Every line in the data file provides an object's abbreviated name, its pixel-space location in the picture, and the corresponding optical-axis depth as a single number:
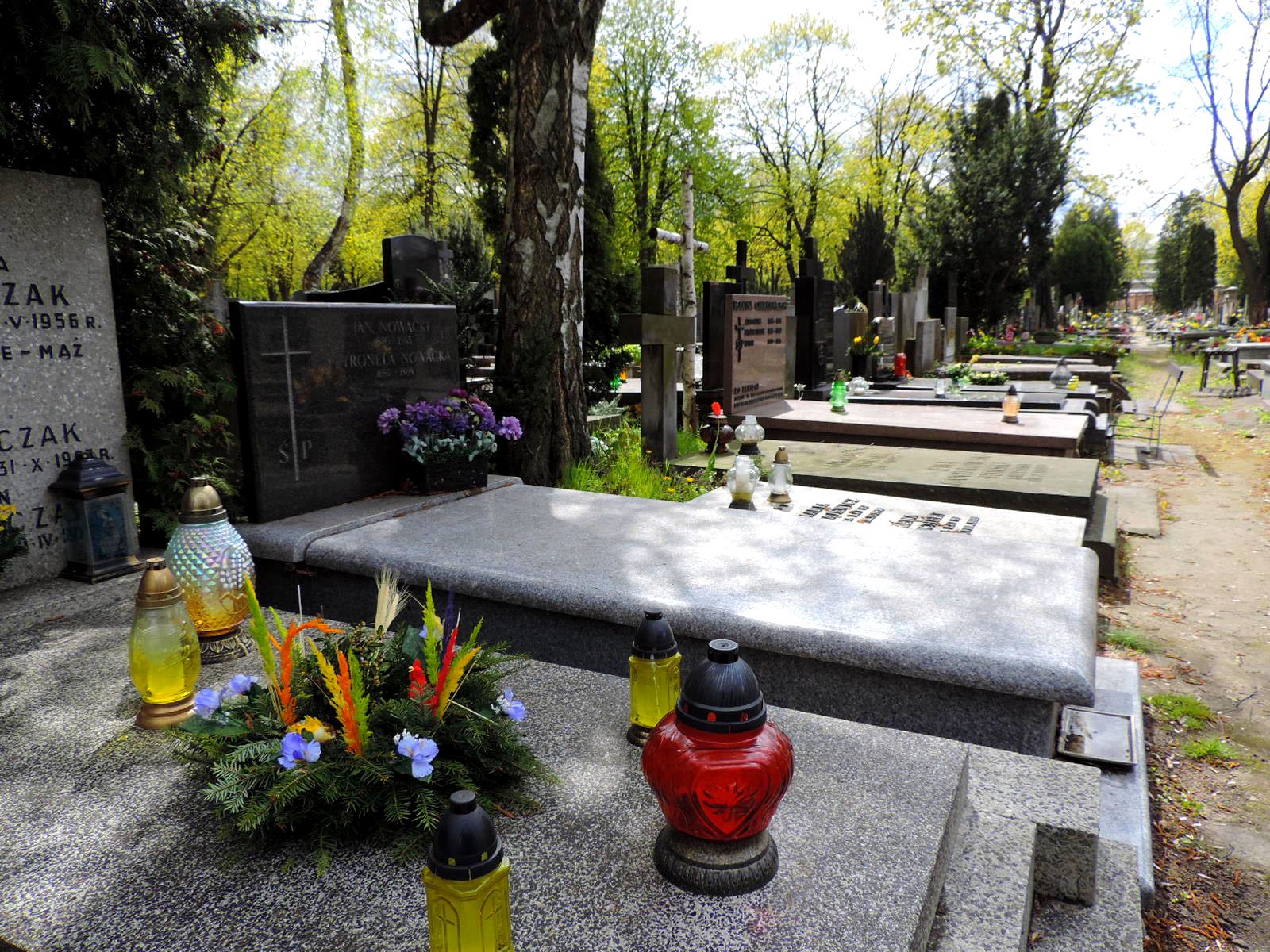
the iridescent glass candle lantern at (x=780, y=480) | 5.41
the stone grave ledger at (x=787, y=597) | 2.78
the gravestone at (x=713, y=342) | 9.37
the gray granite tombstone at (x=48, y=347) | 3.73
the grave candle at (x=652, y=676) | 2.12
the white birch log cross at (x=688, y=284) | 9.13
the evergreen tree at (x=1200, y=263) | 52.19
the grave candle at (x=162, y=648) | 2.15
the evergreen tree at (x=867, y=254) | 26.11
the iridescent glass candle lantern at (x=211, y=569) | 2.58
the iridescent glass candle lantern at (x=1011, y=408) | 8.49
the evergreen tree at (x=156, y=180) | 3.98
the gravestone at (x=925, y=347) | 16.69
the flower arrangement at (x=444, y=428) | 5.20
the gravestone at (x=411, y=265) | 7.77
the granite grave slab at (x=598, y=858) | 1.51
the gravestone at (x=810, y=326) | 12.05
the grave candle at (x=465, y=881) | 1.26
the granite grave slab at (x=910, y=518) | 4.56
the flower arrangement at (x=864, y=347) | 14.49
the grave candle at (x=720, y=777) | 1.54
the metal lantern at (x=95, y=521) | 3.88
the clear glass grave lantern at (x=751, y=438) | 5.56
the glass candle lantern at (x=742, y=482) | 5.19
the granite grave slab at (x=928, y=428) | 7.89
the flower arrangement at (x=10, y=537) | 3.67
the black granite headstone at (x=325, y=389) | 4.52
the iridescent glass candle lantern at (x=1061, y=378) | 12.34
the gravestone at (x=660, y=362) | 7.58
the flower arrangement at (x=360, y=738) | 1.74
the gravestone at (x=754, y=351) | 9.22
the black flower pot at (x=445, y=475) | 5.29
